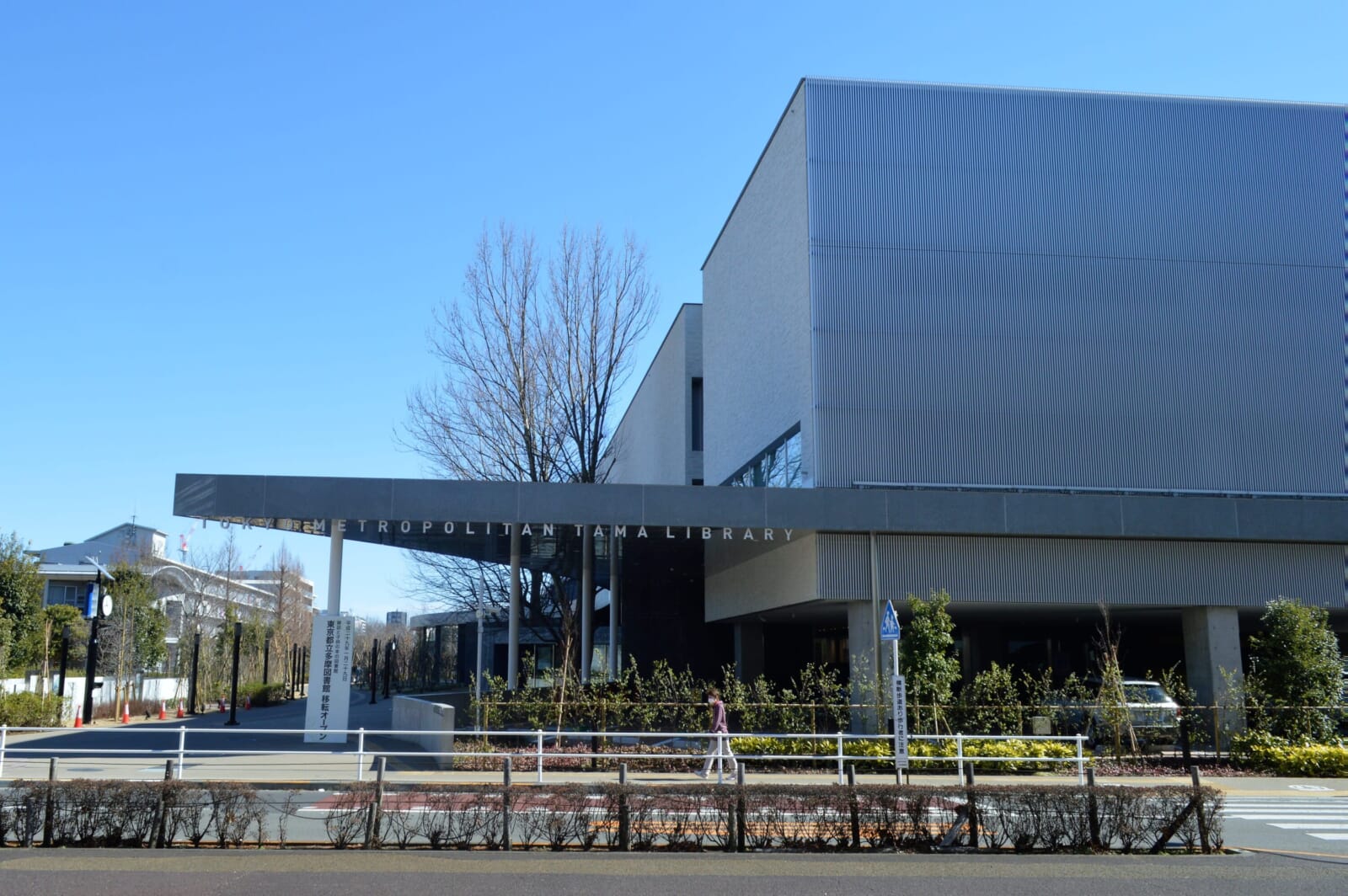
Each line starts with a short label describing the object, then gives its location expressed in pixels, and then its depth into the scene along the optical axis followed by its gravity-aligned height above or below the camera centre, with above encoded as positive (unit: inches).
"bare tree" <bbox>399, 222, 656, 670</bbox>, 1603.1 +354.8
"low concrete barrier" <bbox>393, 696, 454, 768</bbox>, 820.6 -53.6
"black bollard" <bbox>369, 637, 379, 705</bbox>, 2103.8 -33.9
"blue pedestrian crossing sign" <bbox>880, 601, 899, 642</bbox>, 706.8 +15.5
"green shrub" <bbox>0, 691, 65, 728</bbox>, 1141.1 -54.9
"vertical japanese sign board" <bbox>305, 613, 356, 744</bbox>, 941.8 -16.0
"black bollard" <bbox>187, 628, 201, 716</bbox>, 1555.1 -47.6
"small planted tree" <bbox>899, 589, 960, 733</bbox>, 878.4 -8.4
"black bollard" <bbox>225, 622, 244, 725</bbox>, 1389.3 -46.6
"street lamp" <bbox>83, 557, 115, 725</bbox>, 1300.4 +44.2
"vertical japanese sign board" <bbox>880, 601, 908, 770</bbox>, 692.7 -30.1
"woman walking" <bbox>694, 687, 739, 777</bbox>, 779.7 -50.3
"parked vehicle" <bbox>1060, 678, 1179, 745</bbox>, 917.2 -56.4
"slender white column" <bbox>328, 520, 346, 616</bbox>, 976.9 +78.8
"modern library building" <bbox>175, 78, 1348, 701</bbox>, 999.0 +271.8
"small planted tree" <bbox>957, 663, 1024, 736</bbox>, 906.7 -44.7
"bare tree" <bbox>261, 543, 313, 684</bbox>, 2583.7 +117.1
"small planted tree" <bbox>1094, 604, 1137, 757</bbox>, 879.7 -45.5
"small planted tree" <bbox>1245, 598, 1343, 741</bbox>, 911.7 -22.8
